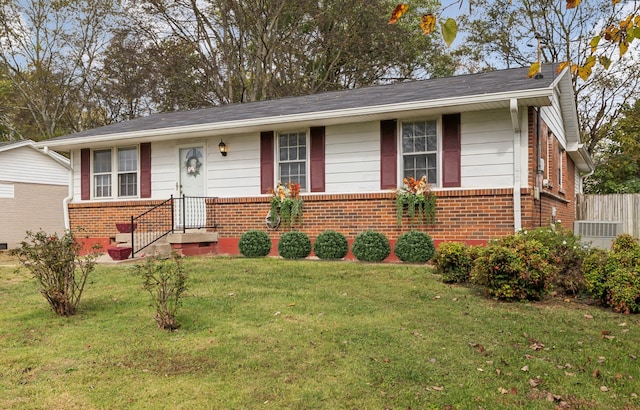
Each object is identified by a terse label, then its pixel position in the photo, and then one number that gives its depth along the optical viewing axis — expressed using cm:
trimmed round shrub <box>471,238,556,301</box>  555
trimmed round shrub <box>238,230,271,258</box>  1007
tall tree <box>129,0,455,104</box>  2138
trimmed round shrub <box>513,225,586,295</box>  593
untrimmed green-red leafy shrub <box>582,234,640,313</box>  517
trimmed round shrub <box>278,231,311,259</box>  959
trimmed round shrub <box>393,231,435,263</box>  858
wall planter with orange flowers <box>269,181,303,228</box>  1027
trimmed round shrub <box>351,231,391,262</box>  894
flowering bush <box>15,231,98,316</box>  495
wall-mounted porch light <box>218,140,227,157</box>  1117
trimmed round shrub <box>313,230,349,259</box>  932
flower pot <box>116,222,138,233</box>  1159
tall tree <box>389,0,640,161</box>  2128
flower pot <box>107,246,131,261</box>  989
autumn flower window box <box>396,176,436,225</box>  909
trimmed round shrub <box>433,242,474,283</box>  667
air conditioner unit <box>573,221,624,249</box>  1103
